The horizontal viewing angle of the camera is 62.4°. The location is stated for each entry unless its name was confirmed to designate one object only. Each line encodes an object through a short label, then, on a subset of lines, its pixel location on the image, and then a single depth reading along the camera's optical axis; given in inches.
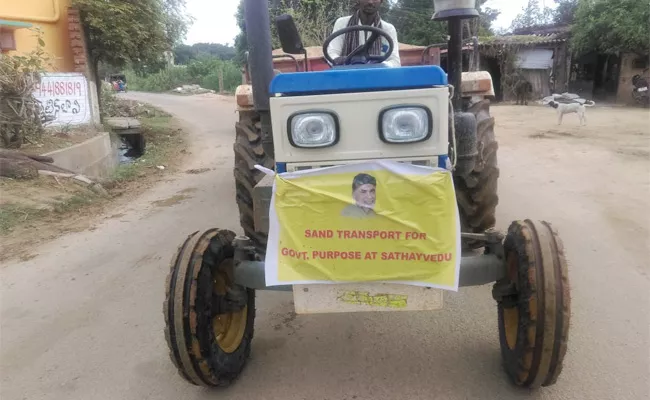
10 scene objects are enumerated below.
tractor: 93.4
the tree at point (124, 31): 413.7
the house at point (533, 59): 938.7
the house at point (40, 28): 357.4
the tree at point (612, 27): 767.7
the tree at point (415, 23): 1040.8
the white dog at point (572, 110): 585.9
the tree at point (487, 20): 1197.8
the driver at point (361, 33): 153.5
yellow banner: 91.0
